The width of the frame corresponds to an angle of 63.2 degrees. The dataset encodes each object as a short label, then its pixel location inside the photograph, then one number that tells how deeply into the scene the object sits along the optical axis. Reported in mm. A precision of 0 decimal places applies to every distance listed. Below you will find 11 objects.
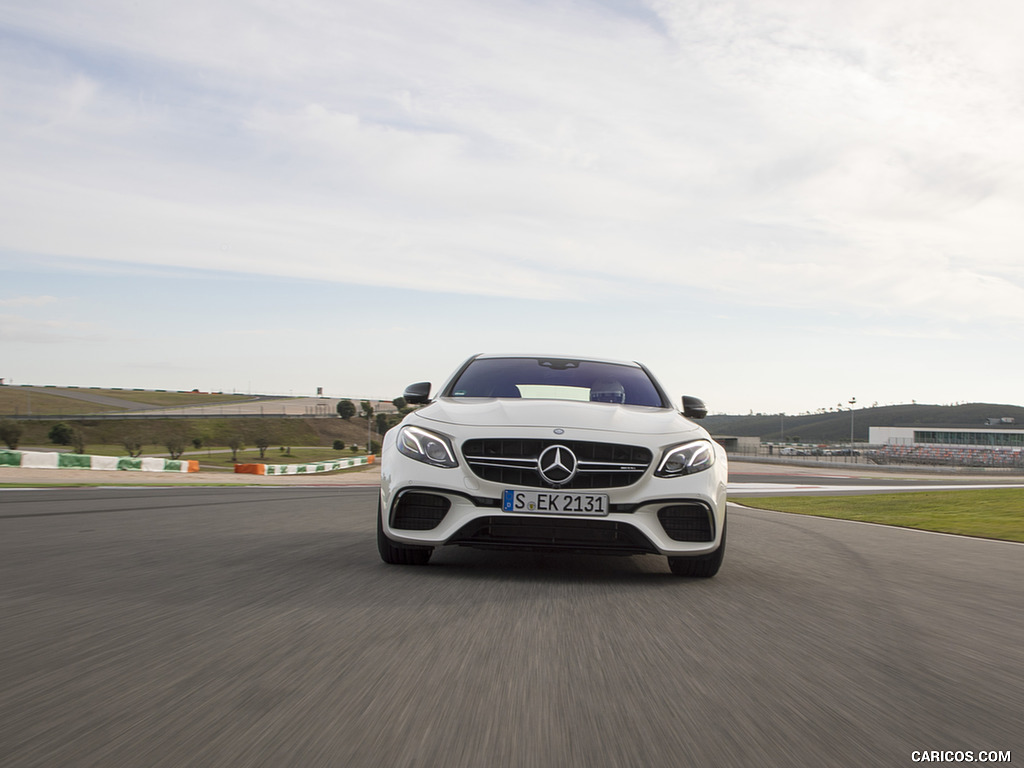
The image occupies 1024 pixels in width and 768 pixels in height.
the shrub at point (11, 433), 72000
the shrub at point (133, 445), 75475
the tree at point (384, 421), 119306
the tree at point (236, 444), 78438
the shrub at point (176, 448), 79388
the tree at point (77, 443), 72800
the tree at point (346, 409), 132875
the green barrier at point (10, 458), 27117
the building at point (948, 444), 90400
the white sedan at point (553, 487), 4723
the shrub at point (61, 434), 78375
